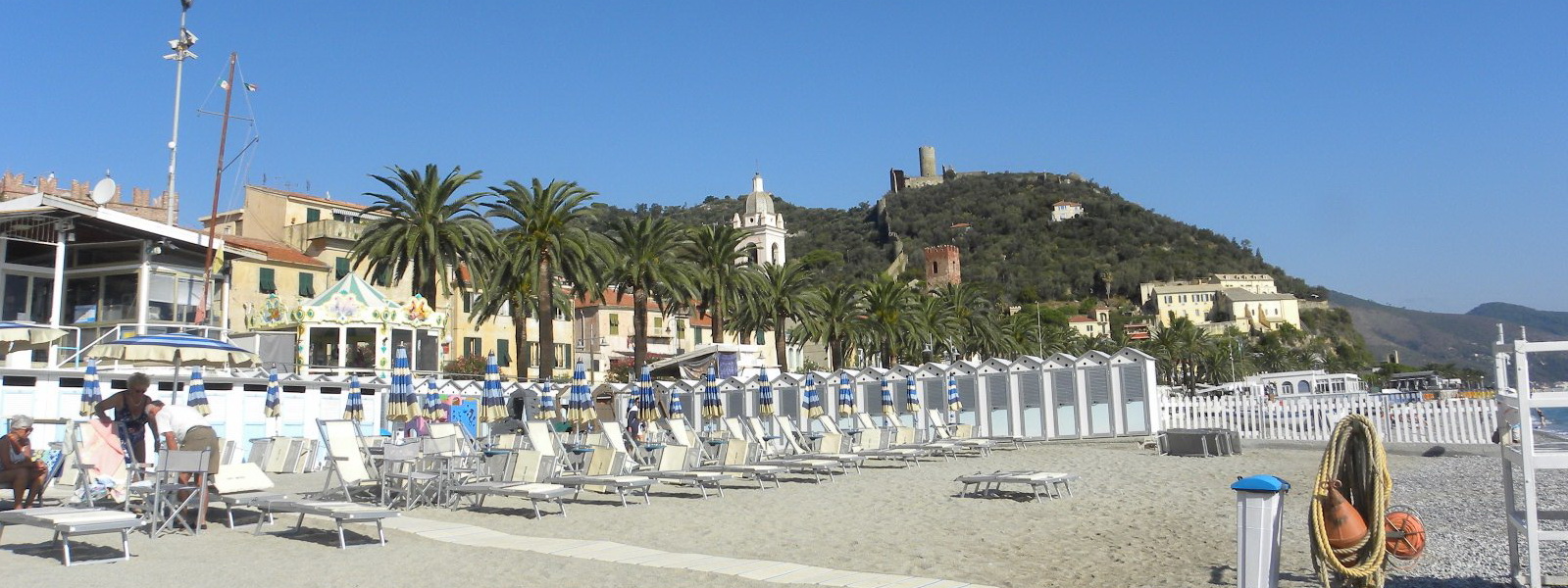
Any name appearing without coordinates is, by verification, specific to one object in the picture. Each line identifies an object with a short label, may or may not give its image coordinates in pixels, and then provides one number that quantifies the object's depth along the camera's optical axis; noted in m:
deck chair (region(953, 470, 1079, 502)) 12.73
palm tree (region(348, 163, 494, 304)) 31.48
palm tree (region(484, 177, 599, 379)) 30.92
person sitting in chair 10.05
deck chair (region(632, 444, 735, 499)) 13.74
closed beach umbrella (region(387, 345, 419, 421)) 15.95
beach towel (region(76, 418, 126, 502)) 10.04
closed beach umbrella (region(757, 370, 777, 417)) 23.80
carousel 31.02
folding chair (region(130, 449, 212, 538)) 9.27
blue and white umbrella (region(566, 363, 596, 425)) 19.86
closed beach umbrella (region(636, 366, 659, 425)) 21.41
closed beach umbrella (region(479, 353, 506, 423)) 18.14
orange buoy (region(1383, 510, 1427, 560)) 6.45
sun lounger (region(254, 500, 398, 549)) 8.82
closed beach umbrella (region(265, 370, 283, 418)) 20.45
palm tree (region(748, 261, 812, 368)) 38.50
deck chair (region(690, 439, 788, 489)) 14.87
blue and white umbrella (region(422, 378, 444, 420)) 16.48
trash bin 6.02
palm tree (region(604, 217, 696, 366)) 33.44
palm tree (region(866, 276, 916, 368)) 43.75
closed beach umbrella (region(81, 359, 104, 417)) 16.67
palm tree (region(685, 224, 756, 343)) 36.05
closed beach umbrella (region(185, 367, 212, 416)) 17.53
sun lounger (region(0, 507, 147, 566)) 7.69
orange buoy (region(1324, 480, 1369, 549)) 6.27
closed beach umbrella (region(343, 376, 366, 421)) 17.48
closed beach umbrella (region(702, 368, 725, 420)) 22.44
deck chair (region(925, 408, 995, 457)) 21.66
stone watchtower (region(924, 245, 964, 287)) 146.75
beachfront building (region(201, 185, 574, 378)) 42.84
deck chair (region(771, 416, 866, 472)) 17.09
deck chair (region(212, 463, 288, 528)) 10.11
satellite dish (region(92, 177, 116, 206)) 25.80
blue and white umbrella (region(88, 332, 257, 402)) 15.95
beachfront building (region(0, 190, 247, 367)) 23.89
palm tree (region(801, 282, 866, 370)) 40.12
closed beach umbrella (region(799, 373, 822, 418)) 24.36
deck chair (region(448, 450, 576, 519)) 10.96
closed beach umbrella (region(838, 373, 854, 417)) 24.69
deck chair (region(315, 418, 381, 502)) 11.22
